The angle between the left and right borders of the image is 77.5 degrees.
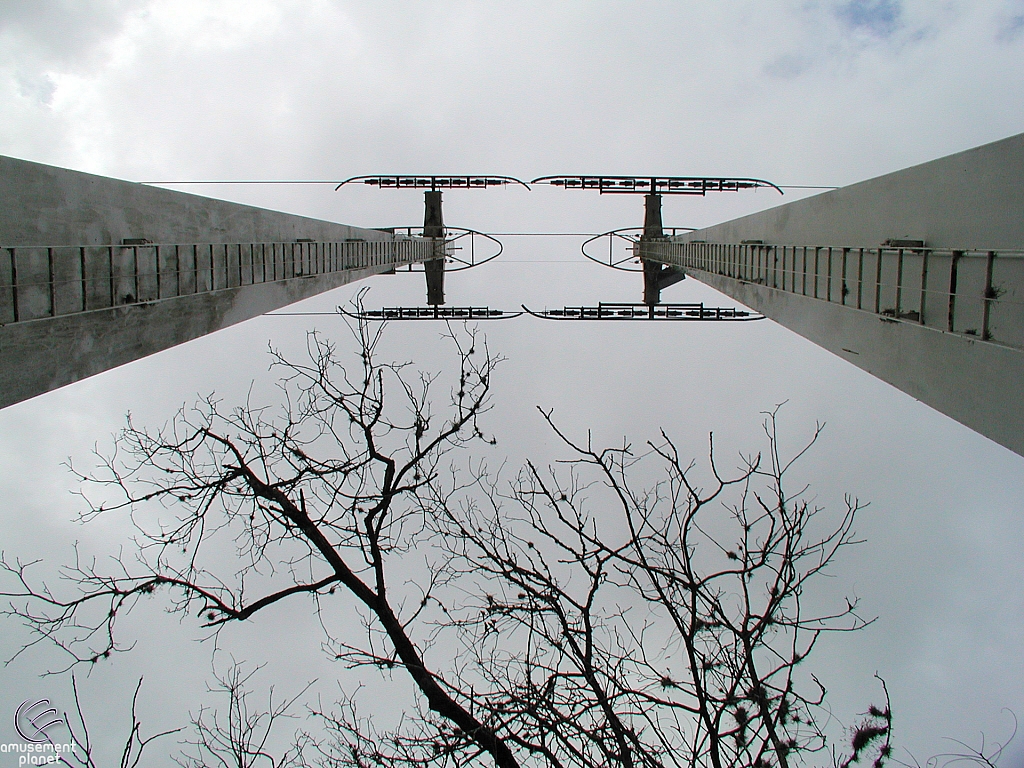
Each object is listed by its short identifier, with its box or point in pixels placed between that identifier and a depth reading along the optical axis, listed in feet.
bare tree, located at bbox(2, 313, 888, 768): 22.93
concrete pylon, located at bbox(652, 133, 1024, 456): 18.38
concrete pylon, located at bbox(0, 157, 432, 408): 20.77
